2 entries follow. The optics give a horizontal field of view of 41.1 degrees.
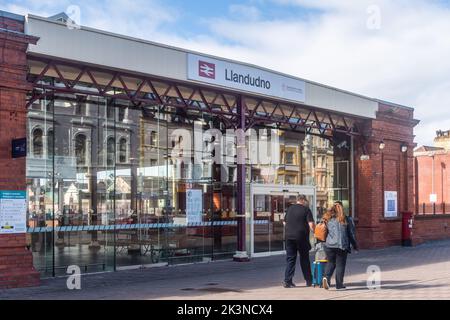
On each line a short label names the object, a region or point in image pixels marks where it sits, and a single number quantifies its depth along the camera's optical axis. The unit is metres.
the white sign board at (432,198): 40.17
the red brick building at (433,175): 42.31
